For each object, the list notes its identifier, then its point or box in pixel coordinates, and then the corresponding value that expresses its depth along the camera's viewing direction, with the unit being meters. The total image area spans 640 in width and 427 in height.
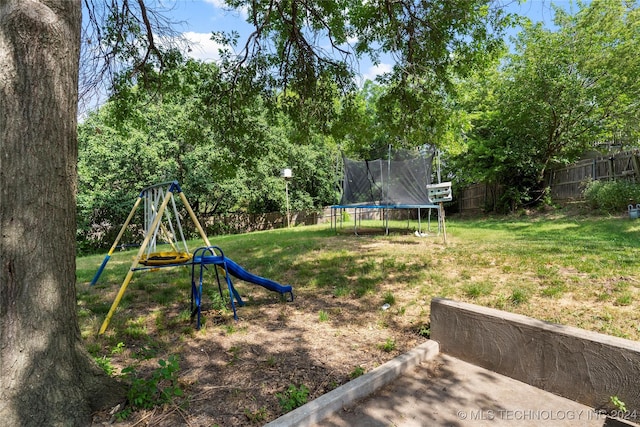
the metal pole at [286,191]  17.28
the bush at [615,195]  9.47
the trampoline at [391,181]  9.65
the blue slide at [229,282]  3.19
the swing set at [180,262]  3.18
